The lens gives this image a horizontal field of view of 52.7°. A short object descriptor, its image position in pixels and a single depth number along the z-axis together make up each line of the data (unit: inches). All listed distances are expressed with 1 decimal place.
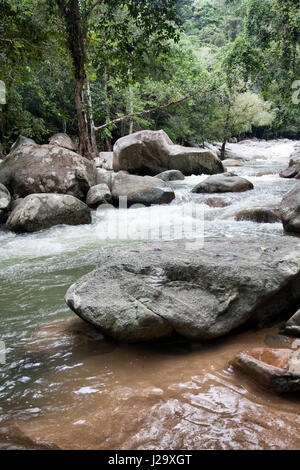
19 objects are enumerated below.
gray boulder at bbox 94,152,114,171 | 606.5
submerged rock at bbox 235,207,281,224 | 263.7
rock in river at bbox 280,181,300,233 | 215.4
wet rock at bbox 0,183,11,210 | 286.4
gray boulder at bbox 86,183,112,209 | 337.7
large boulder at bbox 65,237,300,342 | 87.9
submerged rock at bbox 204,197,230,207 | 329.9
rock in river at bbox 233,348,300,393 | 65.2
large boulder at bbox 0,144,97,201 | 317.7
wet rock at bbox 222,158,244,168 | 786.8
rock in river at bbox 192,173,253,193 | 373.4
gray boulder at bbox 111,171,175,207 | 345.1
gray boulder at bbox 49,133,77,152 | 658.8
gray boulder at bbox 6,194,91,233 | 261.0
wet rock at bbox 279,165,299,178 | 492.1
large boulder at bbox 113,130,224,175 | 528.7
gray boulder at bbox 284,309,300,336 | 88.0
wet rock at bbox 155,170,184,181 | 509.4
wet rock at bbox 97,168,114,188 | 375.2
